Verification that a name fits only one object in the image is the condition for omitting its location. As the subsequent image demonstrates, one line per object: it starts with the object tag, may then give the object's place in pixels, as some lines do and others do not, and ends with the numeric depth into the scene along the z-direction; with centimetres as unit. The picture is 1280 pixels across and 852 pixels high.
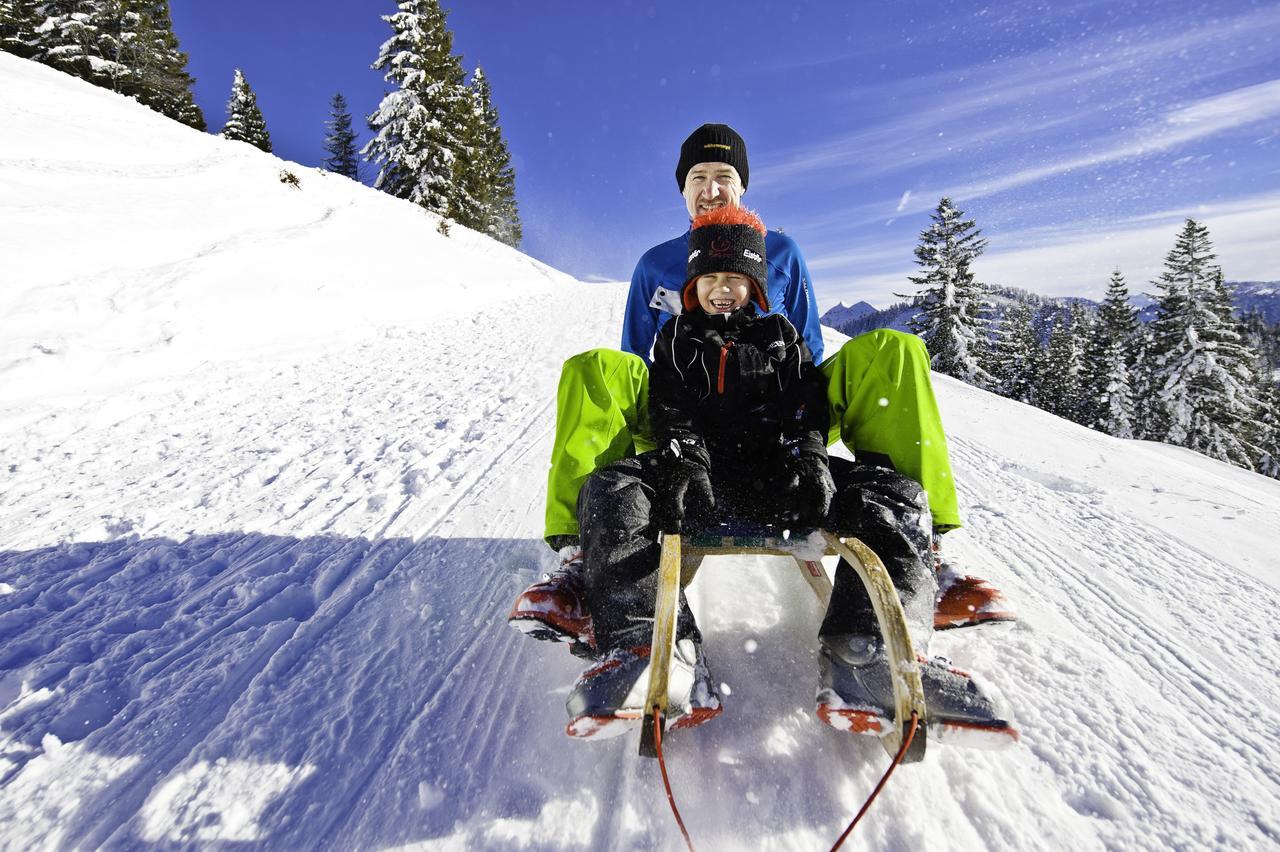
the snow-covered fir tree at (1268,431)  2416
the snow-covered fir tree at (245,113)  2964
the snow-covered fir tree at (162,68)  2280
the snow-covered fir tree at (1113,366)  2442
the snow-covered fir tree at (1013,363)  3010
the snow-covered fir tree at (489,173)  2745
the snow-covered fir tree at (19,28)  1997
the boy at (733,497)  131
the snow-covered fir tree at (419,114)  2347
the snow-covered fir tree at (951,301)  2416
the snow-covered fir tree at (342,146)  3772
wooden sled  117
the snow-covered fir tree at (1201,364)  2003
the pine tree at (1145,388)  2156
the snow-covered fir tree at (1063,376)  2909
